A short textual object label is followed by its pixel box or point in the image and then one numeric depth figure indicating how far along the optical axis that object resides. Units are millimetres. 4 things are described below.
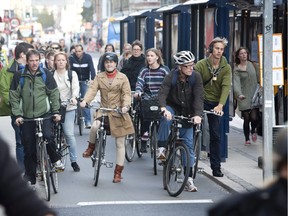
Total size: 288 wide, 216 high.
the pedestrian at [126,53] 19028
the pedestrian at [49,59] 16094
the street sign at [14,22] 52238
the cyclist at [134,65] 15969
